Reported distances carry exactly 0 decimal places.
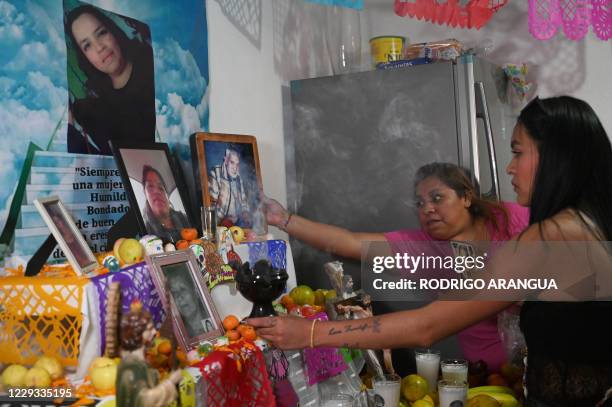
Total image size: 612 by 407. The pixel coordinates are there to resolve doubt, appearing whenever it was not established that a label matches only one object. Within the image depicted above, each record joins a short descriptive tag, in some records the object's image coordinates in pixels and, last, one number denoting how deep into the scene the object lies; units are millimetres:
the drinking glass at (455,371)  2062
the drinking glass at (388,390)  1886
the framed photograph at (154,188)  1732
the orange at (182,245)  1745
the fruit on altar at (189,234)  1816
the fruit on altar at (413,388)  1991
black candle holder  1653
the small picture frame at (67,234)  1419
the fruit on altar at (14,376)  1280
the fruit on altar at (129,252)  1545
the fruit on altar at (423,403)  1956
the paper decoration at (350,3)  2500
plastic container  2994
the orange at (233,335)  1644
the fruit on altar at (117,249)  1560
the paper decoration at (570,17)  2871
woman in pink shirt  2637
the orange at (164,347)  1227
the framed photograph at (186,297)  1544
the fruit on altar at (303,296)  2084
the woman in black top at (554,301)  1590
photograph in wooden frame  2031
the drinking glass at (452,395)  1903
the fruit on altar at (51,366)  1309
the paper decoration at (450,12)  2820
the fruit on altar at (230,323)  1693
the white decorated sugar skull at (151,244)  1640
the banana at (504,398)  2037
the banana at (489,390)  2123
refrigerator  2600
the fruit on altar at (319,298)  2143
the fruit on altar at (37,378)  1269
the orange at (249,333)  1662
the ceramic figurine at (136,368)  1056
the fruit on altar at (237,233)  2021
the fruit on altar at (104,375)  1265
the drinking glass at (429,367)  2133
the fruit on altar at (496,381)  2213
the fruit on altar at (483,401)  1916
